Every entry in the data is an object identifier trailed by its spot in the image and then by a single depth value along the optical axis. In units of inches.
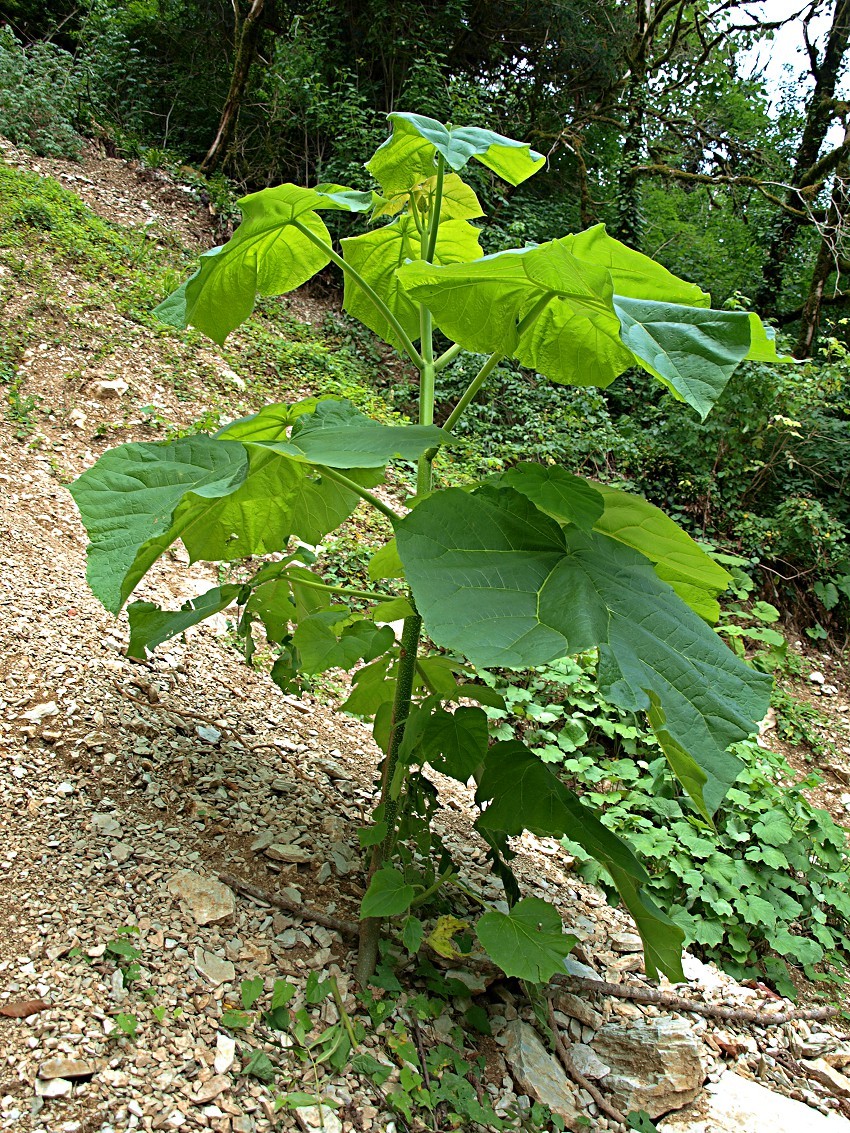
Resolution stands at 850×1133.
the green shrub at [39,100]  230.5
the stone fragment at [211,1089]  40.6
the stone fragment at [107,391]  133.6
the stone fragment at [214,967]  47.9
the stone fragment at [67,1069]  38.9
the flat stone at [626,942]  67.6
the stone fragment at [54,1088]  38.1
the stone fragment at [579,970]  58.8
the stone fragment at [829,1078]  63.6
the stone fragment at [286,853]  58.7
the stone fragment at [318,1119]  41.5
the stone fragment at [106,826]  54.5
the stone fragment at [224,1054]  42.5
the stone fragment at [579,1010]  57.2
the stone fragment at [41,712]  61.5
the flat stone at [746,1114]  52.9
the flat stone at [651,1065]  52.7
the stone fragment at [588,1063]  53.5
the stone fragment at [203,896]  51.5
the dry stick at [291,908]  53.9
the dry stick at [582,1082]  50.6
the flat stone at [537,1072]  48.8
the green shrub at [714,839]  90.3
